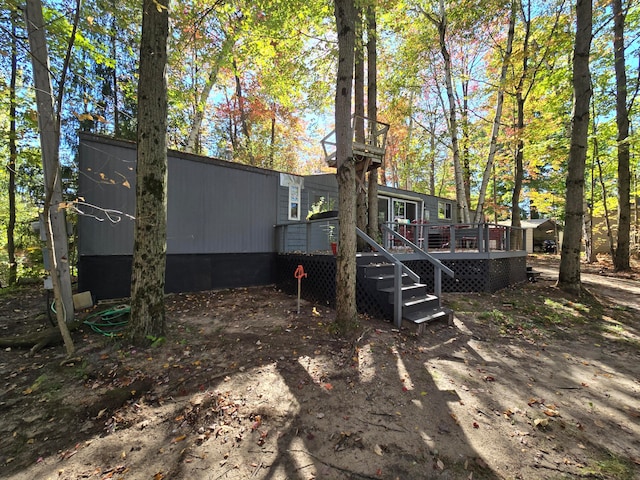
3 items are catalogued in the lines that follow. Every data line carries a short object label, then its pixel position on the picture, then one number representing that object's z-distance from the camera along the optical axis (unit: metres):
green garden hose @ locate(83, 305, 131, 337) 4.17
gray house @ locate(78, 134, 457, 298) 5.55
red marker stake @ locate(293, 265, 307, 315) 5.11
